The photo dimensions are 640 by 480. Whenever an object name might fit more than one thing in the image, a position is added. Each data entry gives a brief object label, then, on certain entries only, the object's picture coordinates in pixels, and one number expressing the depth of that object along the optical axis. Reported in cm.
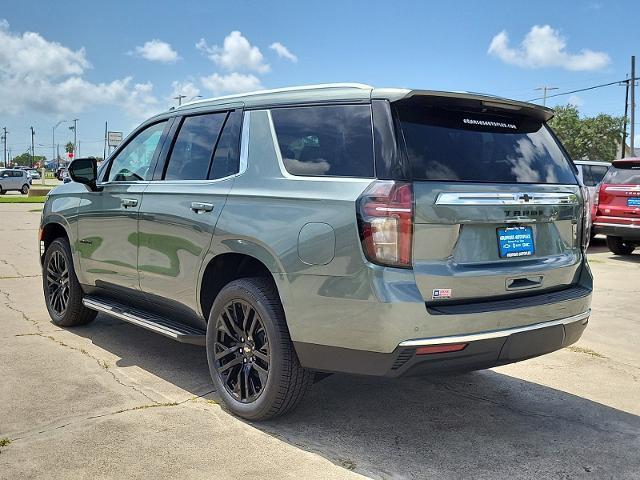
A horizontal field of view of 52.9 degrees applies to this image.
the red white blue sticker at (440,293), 308
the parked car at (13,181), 3978
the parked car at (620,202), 1084
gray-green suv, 307
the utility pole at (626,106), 4938
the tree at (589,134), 6938
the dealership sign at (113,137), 3901
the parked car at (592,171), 1410
